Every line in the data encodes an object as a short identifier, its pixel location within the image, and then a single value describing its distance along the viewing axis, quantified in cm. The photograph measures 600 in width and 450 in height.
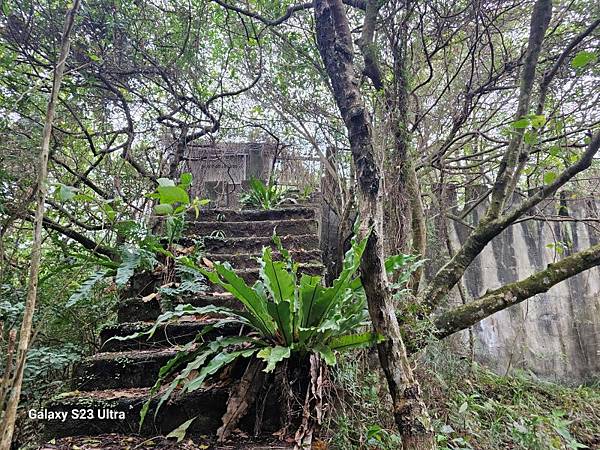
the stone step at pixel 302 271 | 251
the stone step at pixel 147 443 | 138
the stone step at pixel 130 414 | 153
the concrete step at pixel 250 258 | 277
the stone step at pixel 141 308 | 221
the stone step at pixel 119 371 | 175
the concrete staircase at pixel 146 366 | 154
